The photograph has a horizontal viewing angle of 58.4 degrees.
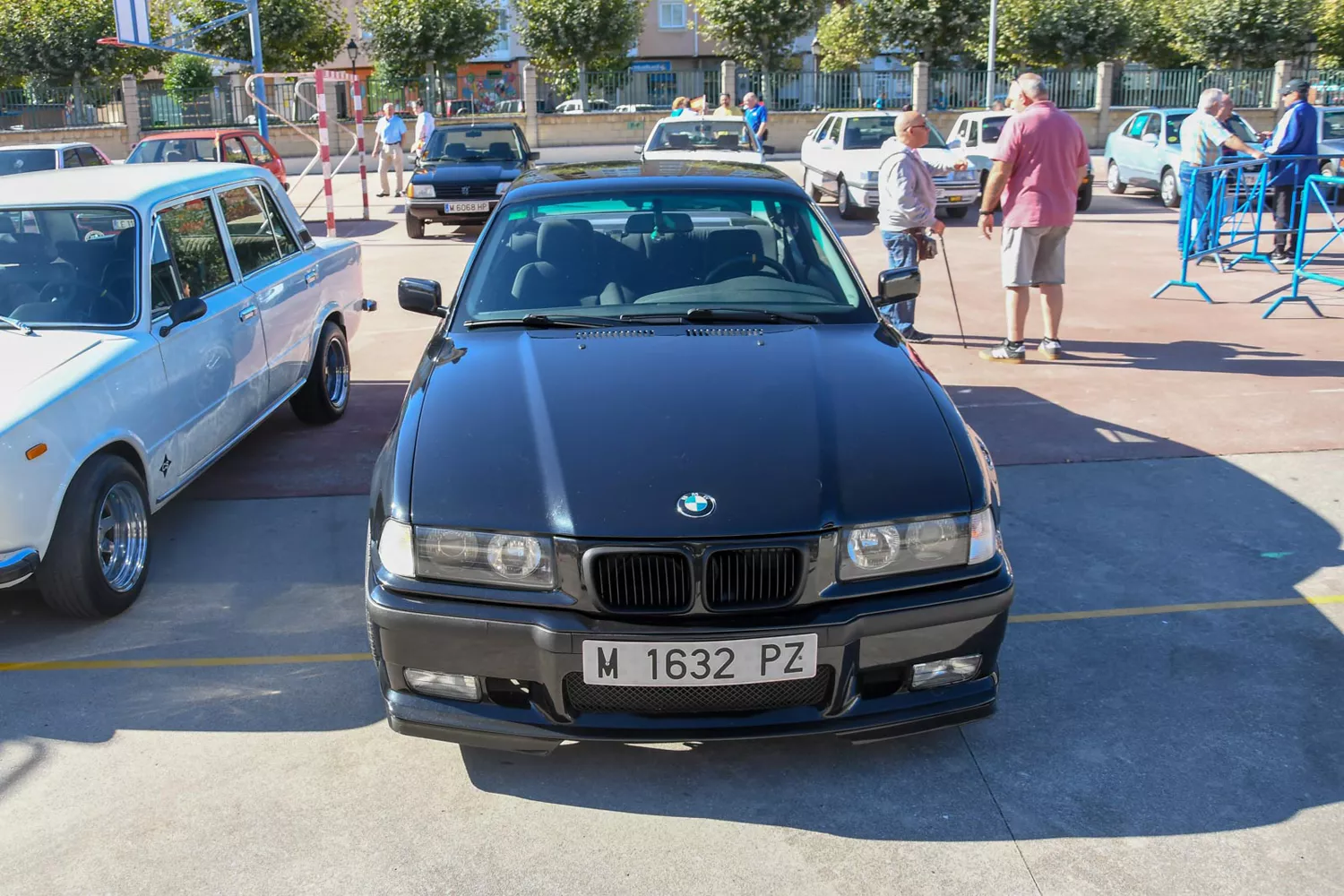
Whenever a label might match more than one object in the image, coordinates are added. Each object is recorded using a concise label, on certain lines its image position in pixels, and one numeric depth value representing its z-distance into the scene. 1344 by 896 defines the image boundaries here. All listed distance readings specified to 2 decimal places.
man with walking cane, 8.97
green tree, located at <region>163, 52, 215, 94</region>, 44.84
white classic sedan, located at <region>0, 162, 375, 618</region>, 4.38
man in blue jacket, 12.74
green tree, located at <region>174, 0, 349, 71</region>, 41.56
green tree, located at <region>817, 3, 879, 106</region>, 42.84
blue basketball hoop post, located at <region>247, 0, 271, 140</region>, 24.69
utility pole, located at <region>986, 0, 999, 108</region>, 35.03
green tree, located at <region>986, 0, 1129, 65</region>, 38.66
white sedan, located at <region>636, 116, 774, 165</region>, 17.34
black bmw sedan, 3.19
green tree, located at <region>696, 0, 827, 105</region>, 40.94
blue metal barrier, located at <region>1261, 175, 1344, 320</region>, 10.34
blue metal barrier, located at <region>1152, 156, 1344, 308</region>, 11.19
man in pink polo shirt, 8.16
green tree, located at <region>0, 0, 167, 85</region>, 39.84
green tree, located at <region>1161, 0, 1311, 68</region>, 37.12
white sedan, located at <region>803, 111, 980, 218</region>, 16.89
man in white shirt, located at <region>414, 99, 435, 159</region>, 23.89
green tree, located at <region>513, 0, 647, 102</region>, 43.72
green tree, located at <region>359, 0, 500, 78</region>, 42.53
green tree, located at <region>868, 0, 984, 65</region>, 40.44
